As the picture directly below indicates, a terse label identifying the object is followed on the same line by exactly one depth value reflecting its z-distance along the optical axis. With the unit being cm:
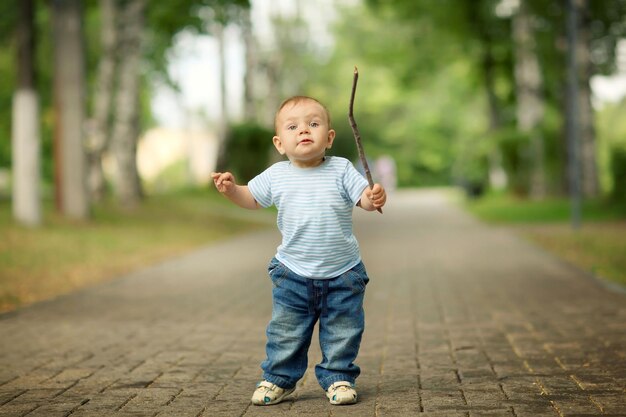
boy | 487
